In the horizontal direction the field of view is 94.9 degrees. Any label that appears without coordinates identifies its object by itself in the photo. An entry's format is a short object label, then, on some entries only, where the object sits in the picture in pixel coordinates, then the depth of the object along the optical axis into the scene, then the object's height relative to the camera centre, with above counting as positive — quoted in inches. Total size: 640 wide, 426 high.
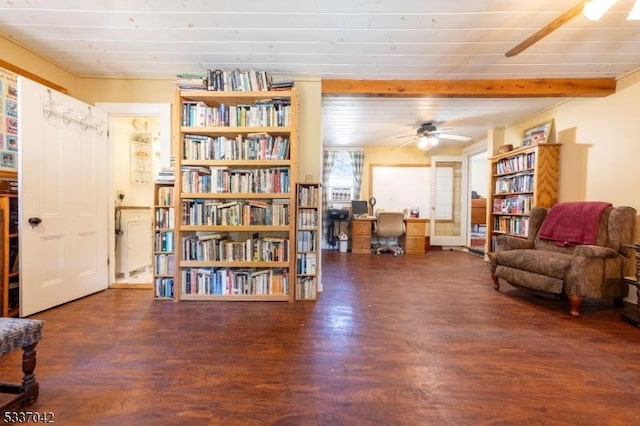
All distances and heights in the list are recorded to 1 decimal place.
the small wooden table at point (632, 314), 91.2 -34.3
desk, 234.7 -24.4
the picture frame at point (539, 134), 156.6 +41.1
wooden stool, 49.6 -26.9
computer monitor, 244.2 -1.7
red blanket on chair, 112.6 -5.8
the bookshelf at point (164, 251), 114.6 -18.7
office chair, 227.6 -14.5
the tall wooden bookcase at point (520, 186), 150.6 +12.6
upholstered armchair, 99.9 -18.2
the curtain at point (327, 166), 257.0 +34.6
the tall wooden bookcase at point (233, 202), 112.3 +1.3
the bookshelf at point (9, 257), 89.4 -17.7
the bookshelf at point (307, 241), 114.7 -14.1
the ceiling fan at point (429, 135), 185.3 +46.1
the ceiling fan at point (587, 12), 59.9 +42.1
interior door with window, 255.6 +3.5
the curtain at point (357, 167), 256.2 +33.8
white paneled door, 93.0 +1.5
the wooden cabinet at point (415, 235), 235.8 -22.9
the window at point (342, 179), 259.1 +23.3
